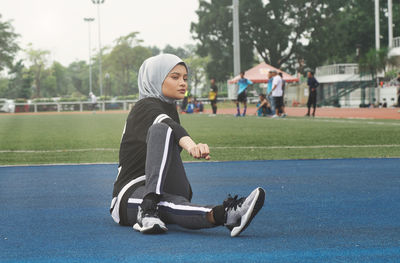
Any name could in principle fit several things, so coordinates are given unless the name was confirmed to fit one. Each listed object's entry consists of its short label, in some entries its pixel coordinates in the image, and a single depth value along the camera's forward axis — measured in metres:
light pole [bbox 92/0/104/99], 66.38
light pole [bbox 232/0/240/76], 38.88
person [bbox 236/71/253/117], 25.17
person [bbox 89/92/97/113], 47.47
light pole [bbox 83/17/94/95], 79.06
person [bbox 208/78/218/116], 27.52
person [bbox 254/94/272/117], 25.97
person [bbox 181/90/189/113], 34.09
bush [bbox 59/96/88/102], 61.01
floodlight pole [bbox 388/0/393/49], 43.06
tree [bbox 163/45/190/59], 119.88
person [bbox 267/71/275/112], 24.07
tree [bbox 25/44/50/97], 90.44
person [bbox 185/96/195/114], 35.19
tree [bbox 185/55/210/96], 86.38
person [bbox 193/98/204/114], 36.81
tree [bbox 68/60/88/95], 124.06
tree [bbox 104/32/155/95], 83.44
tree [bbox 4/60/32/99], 85.38
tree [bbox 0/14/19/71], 64.25
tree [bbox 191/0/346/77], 62.41
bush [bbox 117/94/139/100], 56.84
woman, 3.50
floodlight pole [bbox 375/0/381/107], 41.92
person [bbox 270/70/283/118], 23.23
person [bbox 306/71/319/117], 22.97
